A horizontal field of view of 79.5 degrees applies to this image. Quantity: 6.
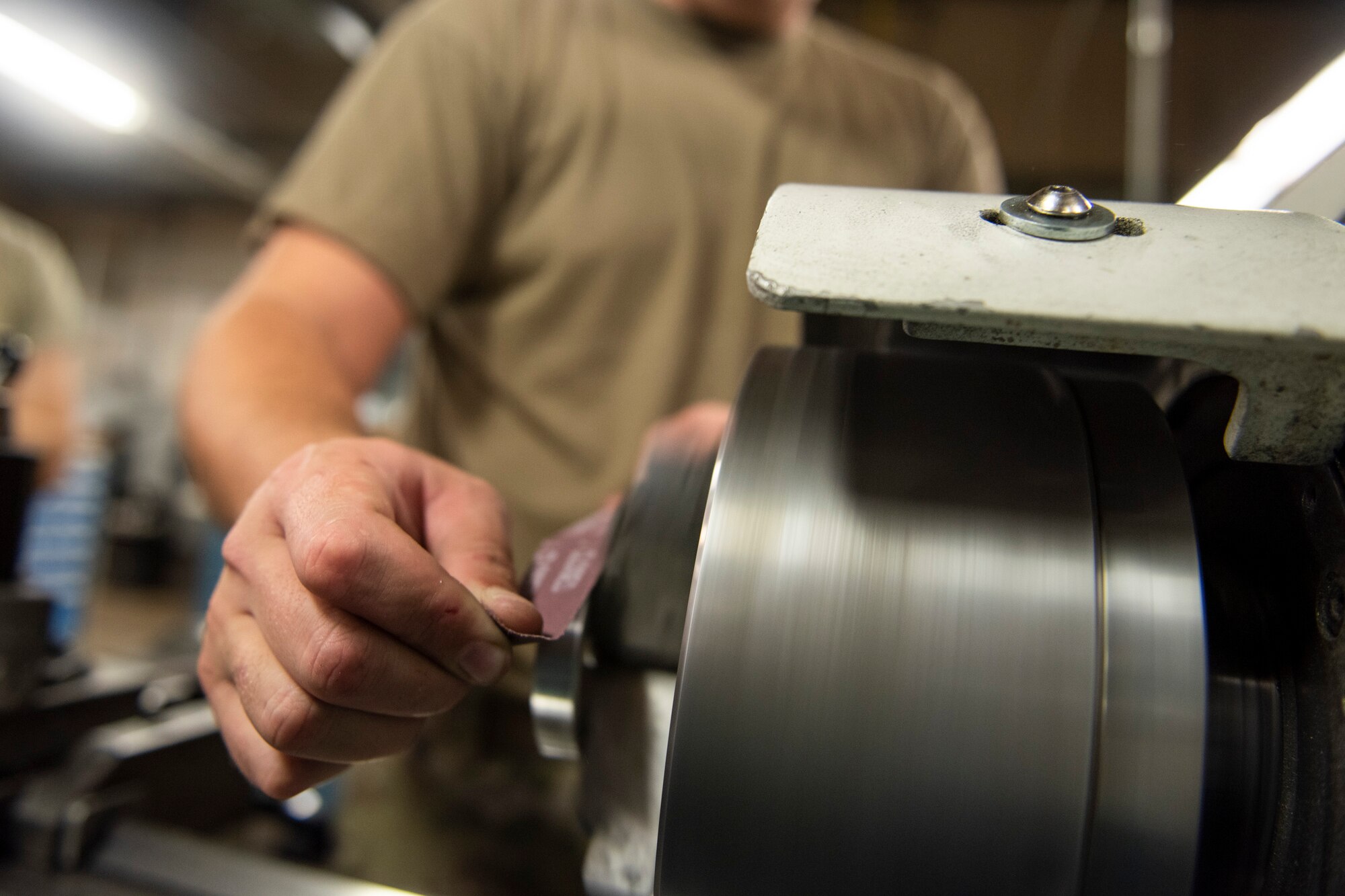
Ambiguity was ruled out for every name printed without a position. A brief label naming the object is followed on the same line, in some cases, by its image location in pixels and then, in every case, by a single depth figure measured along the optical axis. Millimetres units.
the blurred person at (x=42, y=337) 1003
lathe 203
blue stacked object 2756
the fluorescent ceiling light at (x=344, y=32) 2615
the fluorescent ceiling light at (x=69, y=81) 2529
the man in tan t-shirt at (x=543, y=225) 664
